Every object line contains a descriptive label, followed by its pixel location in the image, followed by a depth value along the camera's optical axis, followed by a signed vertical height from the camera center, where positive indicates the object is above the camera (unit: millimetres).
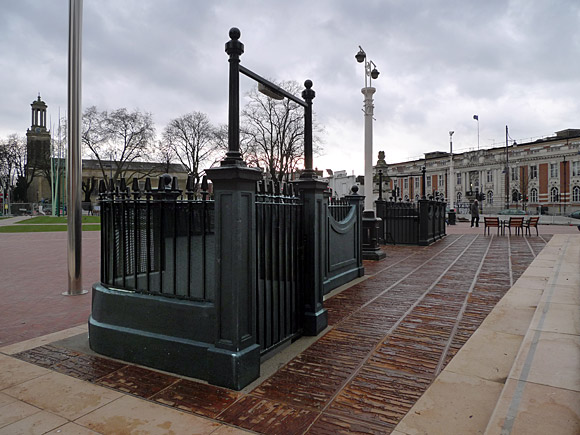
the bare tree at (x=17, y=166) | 58969 +8369
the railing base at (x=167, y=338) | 3094 -1086
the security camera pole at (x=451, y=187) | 37900 +2858
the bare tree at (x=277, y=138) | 34719 +7208
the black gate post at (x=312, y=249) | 4262 -366
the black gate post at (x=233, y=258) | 3053 -331
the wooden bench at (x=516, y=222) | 17000 -283
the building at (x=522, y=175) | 61156 +7283
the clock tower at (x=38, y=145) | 58375 +11824
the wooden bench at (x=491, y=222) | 17700 -288
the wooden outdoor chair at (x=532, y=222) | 17206 -291
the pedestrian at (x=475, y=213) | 24766 +187
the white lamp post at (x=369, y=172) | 10336 +1457
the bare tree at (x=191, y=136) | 43531 +9271
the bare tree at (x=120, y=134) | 42219 +9470
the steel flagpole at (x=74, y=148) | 6594 +1205
